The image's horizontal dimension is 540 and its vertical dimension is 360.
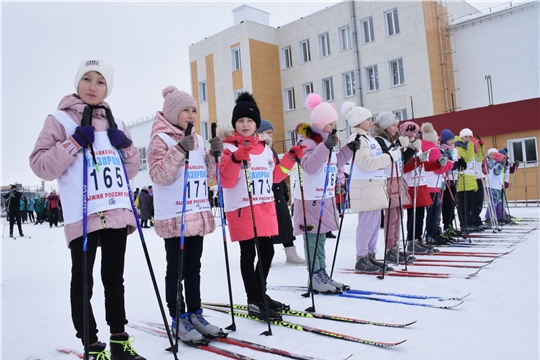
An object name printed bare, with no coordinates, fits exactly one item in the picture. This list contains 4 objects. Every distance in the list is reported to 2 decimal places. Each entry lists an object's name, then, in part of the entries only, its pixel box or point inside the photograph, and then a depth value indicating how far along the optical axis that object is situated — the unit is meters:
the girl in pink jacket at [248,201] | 3.65
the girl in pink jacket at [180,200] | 3.19
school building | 18.69
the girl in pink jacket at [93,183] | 2.66
